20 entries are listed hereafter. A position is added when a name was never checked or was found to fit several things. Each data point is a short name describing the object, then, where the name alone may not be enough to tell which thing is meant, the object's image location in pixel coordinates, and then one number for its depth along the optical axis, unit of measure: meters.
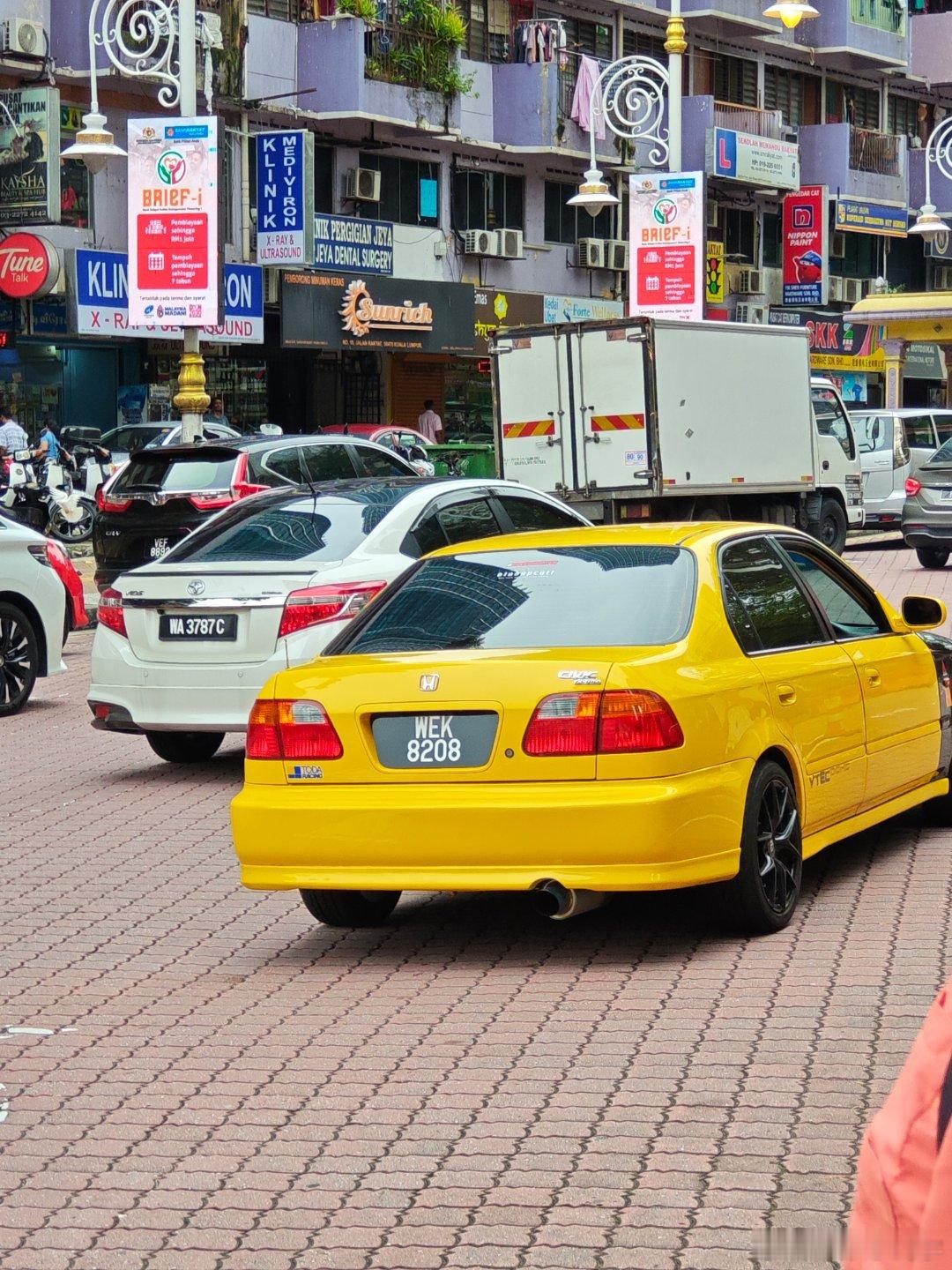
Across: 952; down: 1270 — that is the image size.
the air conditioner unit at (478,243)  43.06
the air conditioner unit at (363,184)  40.12
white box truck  24.42
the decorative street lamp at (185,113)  23.77
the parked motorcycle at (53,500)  28.06
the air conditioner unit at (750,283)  51.38
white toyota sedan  10.79
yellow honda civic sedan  6.68
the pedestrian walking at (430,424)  41.09
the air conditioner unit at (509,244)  43.62
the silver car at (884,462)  31.64
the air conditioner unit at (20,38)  32.44
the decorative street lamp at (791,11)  28.03
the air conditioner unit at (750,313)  51.88
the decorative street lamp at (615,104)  31.95
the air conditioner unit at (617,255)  47.34
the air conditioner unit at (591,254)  46.66
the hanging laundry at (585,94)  44.41
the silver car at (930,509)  27.08
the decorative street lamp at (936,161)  38.62
